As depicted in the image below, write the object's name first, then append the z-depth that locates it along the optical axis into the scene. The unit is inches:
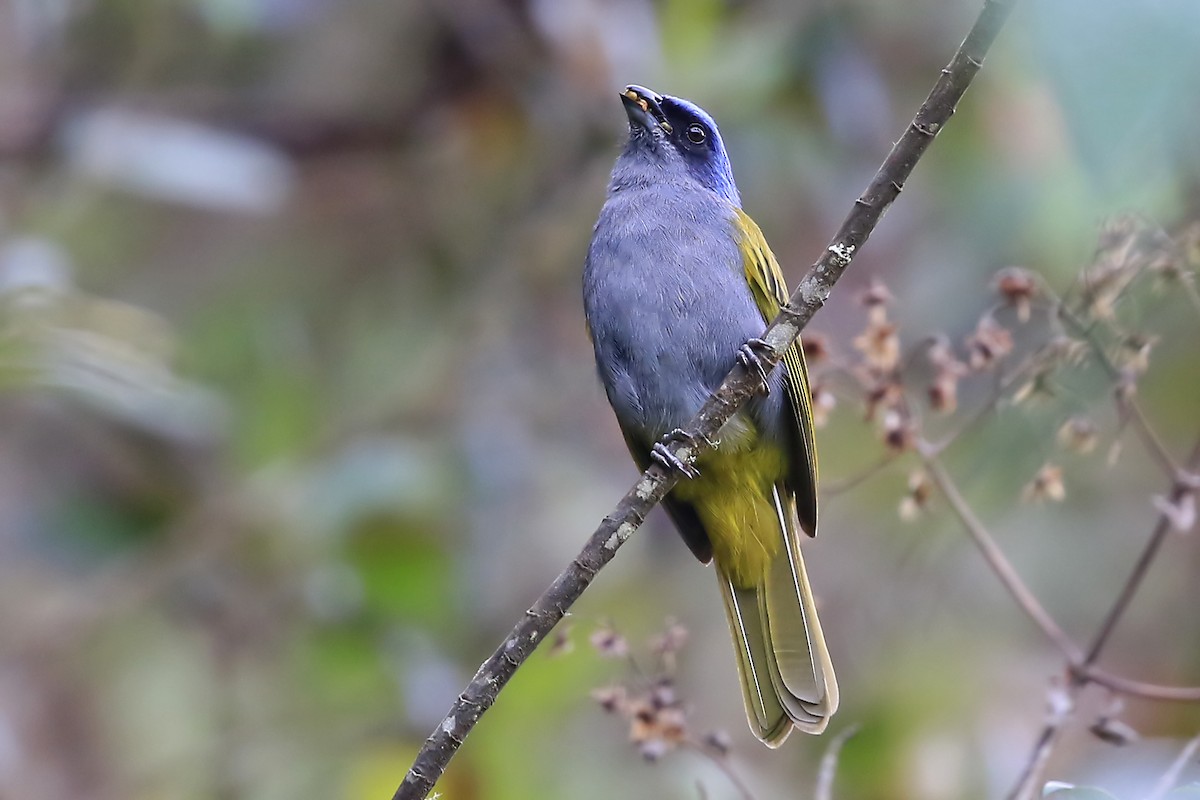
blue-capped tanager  249.6
